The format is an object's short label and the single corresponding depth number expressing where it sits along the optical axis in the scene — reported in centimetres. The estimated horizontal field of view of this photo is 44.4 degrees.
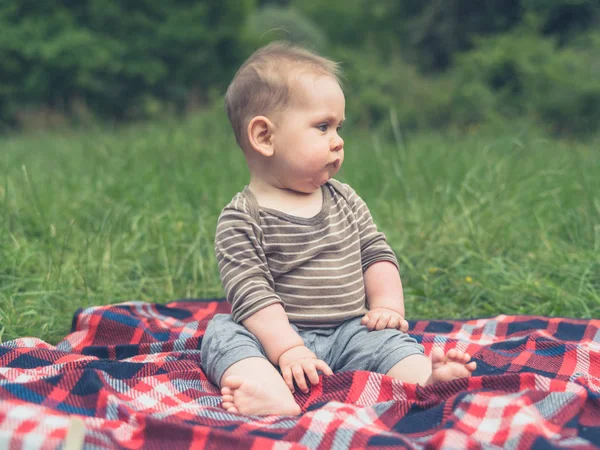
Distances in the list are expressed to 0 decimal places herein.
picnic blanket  150
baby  198
